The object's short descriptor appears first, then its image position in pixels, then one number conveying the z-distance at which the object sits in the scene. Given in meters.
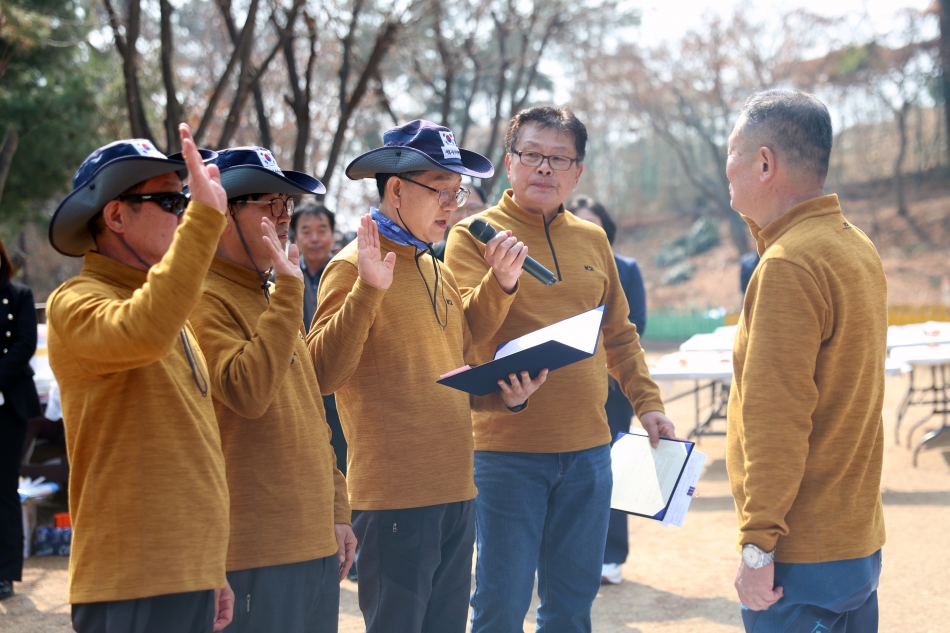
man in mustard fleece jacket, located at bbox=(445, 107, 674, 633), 3.17
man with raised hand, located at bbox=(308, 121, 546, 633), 2.67
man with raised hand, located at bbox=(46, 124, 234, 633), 1.88
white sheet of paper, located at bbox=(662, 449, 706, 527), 3.04
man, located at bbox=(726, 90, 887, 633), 2.27
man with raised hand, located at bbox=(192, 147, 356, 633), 2.24
